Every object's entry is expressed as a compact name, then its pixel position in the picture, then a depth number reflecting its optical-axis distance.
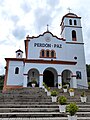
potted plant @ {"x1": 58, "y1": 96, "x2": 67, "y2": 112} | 4.99
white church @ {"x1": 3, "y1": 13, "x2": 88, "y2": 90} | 12.43
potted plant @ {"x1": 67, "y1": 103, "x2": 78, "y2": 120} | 3.89
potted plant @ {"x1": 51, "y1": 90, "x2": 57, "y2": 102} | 6.31
